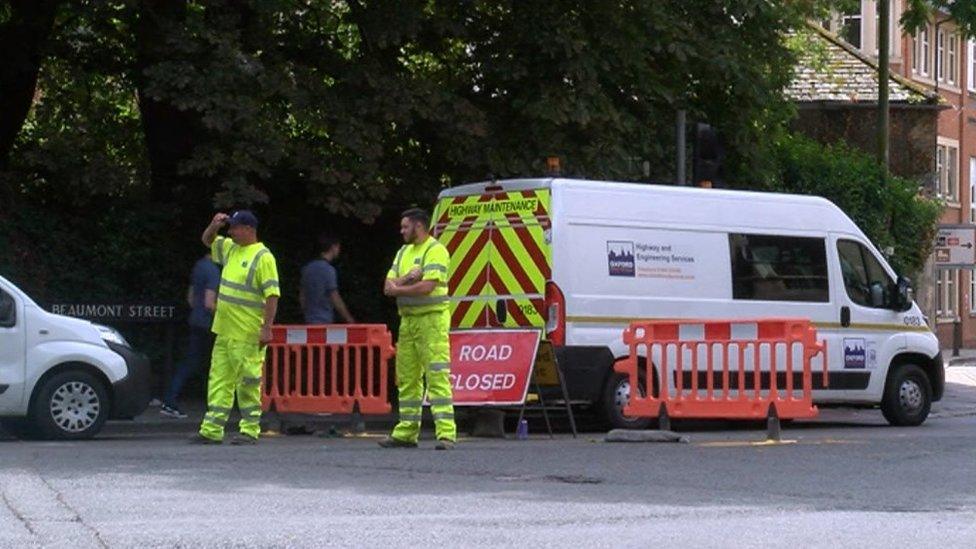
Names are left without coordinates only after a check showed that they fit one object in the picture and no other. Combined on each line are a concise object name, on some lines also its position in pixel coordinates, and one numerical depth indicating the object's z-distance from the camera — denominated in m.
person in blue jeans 20.22
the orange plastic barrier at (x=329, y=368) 18.25
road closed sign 17.56
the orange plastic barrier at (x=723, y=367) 17.23
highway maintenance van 18.56
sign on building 38.75
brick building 51.97
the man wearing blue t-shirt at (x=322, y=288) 19.77
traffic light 21.50
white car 17.16
